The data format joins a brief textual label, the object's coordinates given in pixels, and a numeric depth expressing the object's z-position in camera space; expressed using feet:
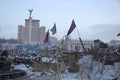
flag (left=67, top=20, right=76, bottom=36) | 43.64
